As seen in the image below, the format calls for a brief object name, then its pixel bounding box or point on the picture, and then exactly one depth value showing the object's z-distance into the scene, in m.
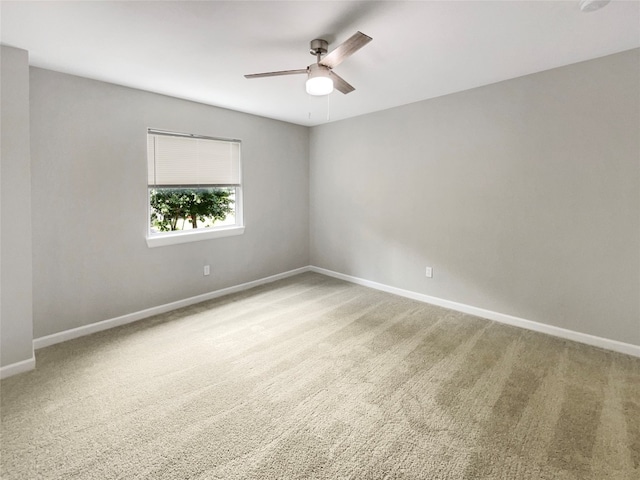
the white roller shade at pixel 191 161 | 3.50
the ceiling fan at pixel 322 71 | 2.03
